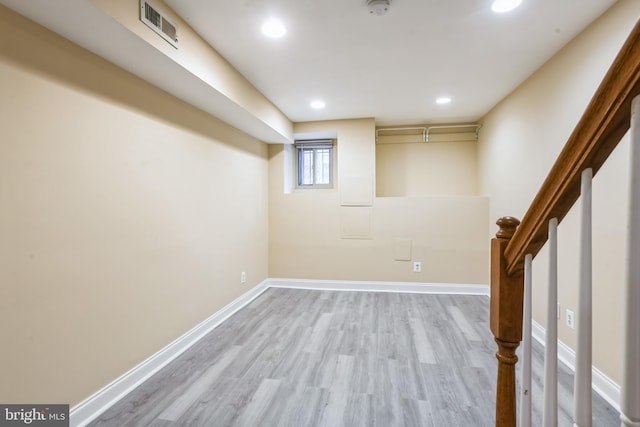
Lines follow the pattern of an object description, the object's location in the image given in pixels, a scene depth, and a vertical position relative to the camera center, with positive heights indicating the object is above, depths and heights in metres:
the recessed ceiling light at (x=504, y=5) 1.83 +1.28
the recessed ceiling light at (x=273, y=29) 2.05 +1.29
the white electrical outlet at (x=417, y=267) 4.29 -0.80
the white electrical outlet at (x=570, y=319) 2.22 -0.81
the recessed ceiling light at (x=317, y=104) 3.60 +1.31
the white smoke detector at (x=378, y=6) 1.79 +1.24
